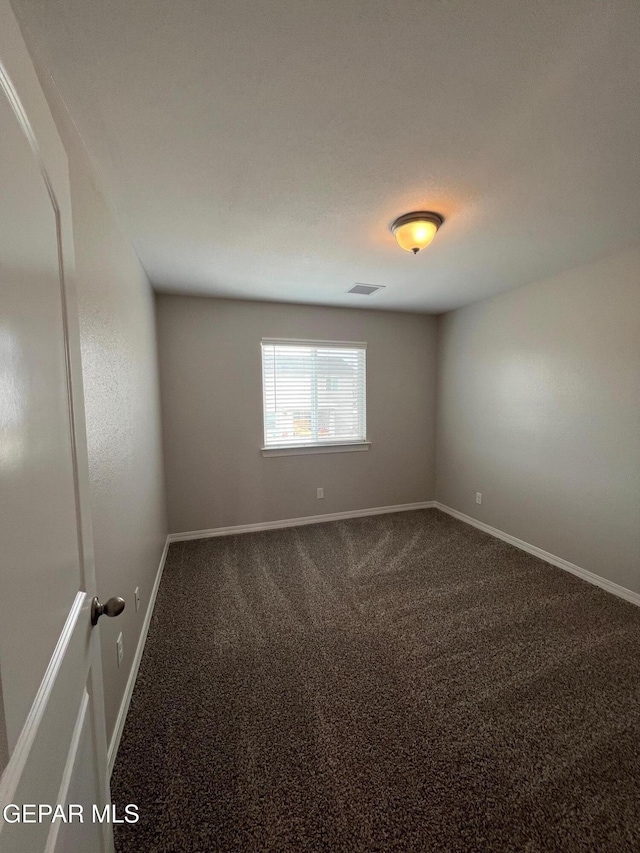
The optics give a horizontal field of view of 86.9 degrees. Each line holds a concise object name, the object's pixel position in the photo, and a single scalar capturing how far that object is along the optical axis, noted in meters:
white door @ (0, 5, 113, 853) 0.44
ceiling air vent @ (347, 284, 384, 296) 3.07
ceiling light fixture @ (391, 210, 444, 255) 1.88
